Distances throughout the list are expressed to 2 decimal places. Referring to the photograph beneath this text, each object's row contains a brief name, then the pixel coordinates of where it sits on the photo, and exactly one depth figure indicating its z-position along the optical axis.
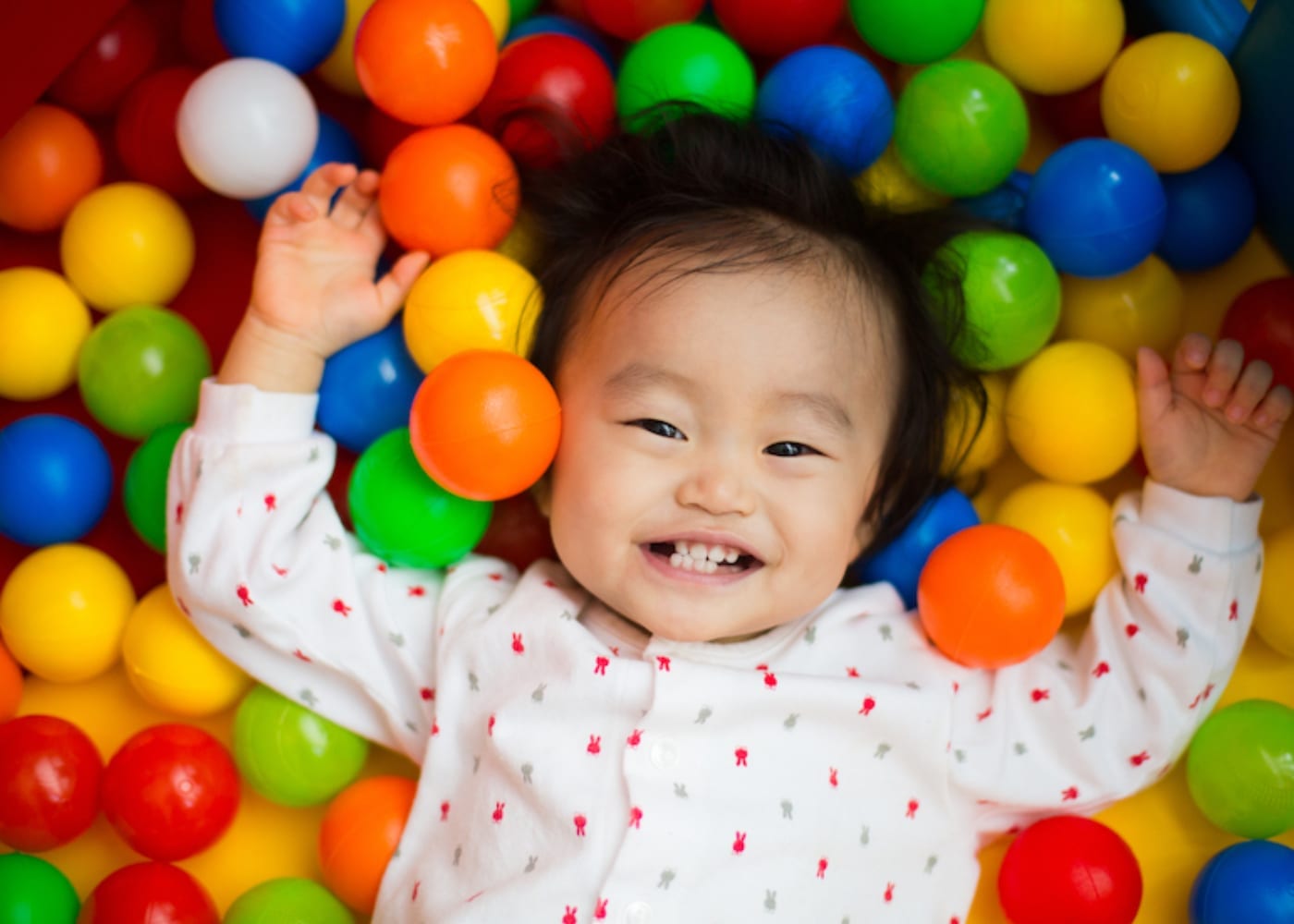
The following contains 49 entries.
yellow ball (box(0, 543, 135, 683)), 0.84
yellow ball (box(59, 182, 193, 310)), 0.88
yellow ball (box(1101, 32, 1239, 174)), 0.84
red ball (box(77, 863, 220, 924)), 0.79
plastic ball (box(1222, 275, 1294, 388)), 0.83
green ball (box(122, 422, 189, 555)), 0.85
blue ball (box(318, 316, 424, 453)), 0.85
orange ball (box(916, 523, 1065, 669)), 0.79
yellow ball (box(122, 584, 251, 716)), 0.84
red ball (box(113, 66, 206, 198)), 0.90
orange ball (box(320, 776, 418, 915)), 0.81
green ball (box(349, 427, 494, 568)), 0.81
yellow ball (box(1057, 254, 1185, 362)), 0.87
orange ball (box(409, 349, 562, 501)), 0.76
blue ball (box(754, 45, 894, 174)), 0.85
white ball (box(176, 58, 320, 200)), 0.83
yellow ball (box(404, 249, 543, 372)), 0.82
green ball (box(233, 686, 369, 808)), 0.83
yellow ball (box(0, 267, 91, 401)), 0.87
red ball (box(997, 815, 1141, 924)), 0.79
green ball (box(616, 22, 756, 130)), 0.86
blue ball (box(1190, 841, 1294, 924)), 0.78
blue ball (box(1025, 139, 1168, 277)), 0.83
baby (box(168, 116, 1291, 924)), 0.76
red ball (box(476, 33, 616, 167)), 0.85
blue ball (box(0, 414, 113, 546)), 0.85
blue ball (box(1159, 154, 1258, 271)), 0.87
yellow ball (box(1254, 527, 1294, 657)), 0.82
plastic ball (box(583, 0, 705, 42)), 0.89
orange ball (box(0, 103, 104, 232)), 0.88
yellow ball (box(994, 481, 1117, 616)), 0.84
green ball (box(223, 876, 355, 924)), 0.80
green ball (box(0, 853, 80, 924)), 0.79
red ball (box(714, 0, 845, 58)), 0.88
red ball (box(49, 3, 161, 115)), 0.90
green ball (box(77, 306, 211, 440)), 0.86
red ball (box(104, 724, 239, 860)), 0.81
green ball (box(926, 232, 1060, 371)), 0.84
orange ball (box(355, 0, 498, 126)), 0.83
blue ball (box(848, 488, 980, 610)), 0.85
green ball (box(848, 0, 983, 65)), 0.86
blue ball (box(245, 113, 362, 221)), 0.89
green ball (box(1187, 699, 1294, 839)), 0.80
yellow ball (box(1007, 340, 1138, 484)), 0.84
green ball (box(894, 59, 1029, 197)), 0.84
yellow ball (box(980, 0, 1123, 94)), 0.86
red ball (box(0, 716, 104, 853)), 0.81
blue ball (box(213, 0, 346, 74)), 0.86
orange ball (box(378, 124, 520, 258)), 0.83
